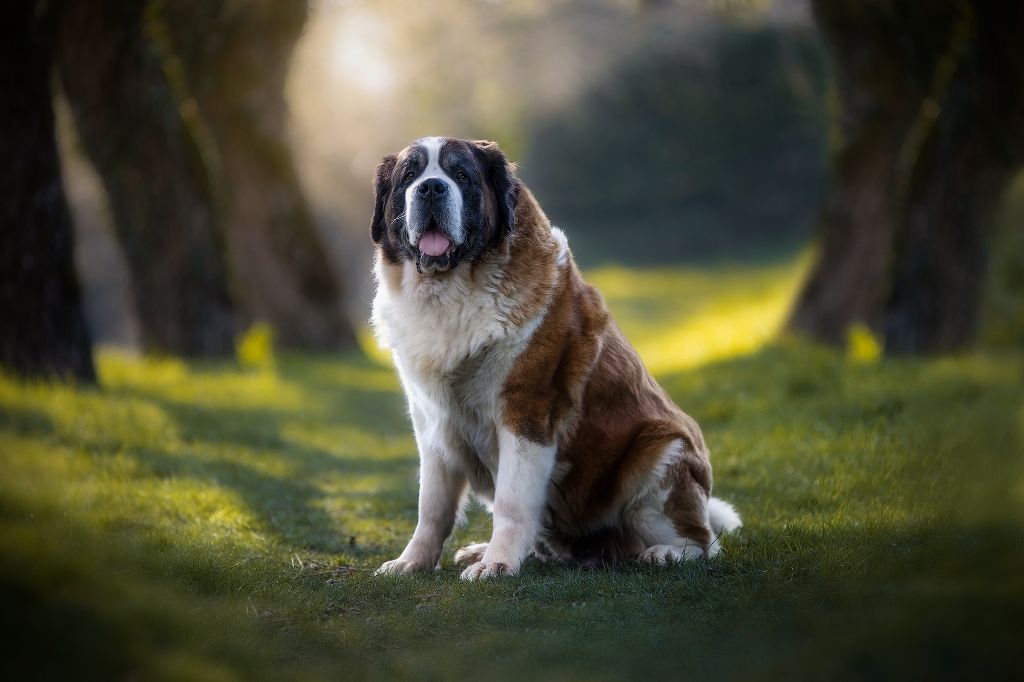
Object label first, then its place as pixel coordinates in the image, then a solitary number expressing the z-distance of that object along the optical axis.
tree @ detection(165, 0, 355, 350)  16.03
